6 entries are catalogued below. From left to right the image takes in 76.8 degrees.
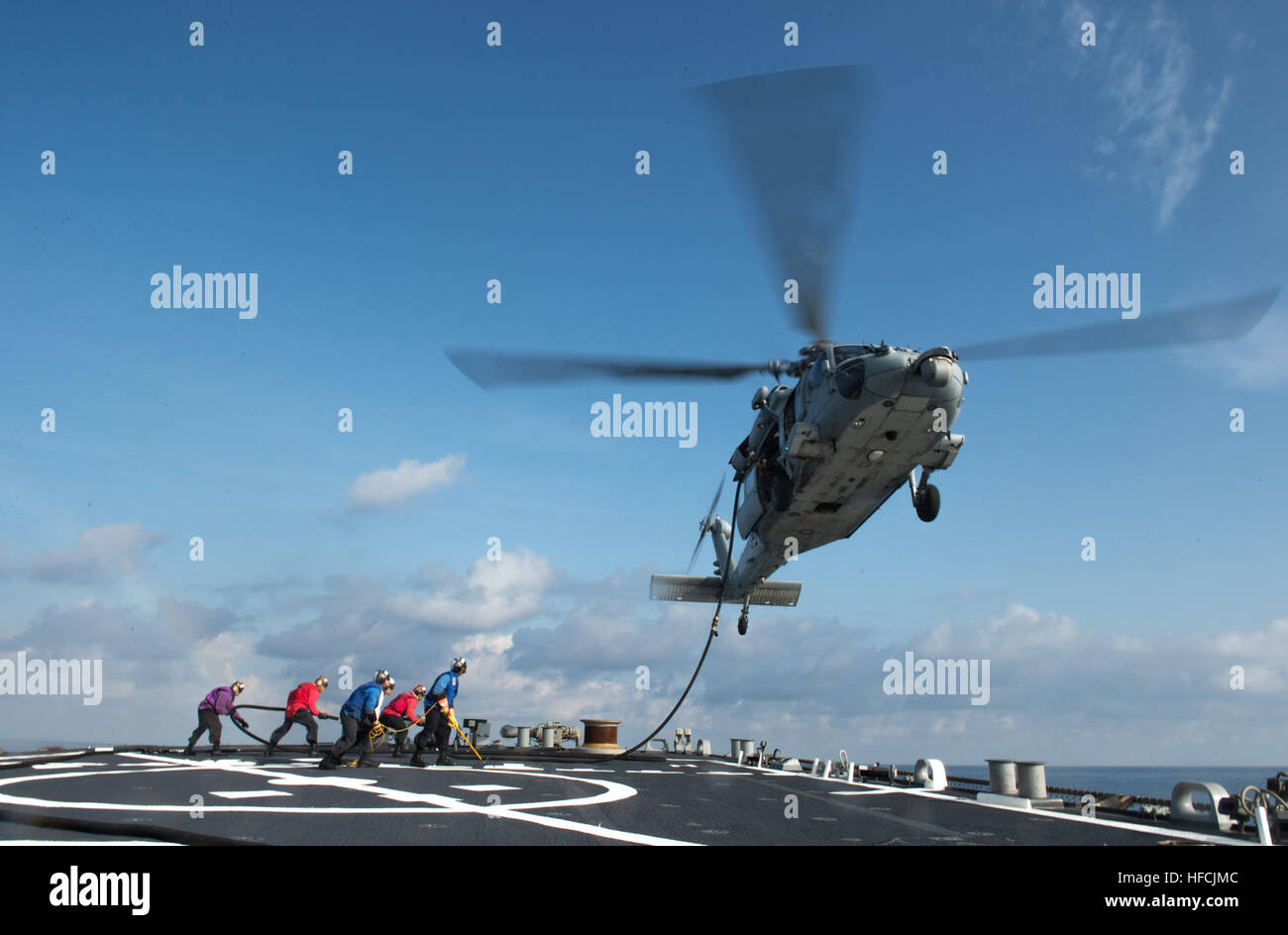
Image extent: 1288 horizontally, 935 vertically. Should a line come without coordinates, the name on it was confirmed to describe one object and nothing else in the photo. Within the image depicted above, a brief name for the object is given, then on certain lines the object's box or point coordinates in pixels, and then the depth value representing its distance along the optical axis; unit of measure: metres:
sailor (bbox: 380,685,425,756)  20.41
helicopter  17.95
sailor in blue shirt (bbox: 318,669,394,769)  18.44
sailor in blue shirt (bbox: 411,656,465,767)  19.77
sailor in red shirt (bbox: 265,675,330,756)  21.02
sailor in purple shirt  22.95
